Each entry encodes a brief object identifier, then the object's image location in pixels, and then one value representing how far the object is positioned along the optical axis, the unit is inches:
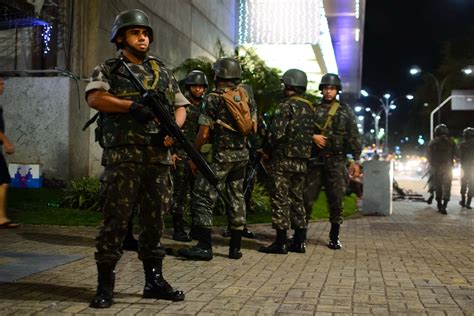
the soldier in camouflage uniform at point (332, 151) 283.0
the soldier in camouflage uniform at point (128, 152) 156.8
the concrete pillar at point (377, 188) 475.8
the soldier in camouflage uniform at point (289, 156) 261.9
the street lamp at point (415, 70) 1405.5
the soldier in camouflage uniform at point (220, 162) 236.2
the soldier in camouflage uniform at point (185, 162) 281.0
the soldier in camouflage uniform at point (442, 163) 506.6
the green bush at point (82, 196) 377.7
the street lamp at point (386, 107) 2067.1
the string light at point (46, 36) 440.1
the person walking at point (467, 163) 545.3
